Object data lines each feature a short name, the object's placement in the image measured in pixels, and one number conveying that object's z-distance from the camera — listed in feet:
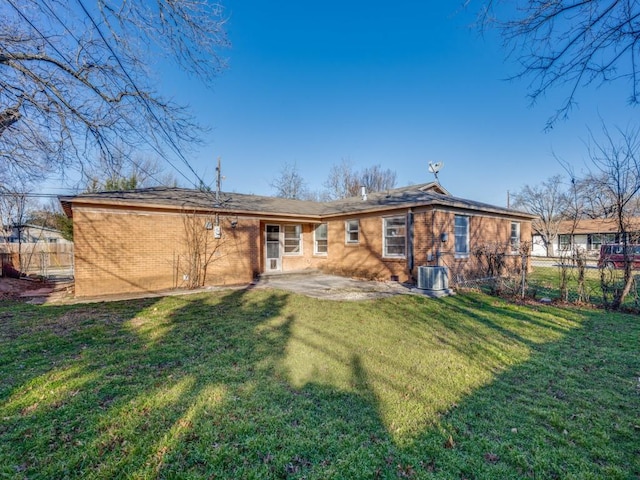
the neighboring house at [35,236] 99.00
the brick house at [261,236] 30.25
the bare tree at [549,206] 105.81
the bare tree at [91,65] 16.11
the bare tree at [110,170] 22.74
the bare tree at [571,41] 9.31
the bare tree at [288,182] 100.68
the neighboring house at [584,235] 92.99
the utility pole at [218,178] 40.07
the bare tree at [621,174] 24.00
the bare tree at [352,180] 108.27
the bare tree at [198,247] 34.45
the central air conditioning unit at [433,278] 30.17
